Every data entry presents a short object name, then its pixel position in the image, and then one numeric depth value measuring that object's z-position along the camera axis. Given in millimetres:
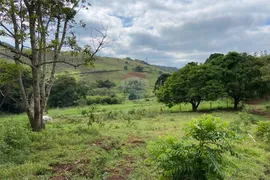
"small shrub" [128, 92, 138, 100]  53275
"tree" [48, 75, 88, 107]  37156
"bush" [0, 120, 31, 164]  5547
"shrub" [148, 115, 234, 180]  3209
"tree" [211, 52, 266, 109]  20031
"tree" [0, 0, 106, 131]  7254
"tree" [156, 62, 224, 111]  20344
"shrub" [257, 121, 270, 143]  8273
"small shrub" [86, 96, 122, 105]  40438
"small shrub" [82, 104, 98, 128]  10596
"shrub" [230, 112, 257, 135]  8604
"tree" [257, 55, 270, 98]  17469
